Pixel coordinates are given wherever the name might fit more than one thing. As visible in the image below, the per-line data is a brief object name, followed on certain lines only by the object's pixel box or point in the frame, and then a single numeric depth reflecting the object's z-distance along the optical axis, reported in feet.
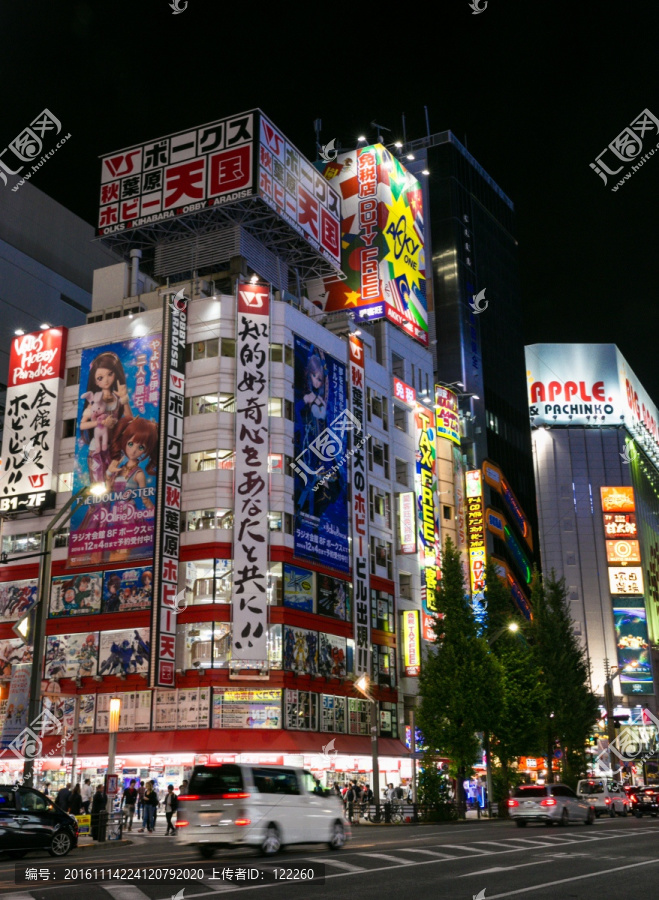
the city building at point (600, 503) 439.63
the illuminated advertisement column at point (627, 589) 430.20
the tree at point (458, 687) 150.82
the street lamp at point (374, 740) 145.48
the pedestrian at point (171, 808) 117.91
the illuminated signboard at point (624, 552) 443.73
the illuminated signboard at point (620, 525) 451.12
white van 66.39
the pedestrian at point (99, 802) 106.42
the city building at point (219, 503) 168.14
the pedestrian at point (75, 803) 112.37
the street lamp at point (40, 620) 87.15
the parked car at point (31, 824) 71.87
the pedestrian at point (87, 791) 154.51
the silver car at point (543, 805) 116.57
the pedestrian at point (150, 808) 127.85
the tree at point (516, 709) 164.86
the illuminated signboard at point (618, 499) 457.27
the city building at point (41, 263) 256.73
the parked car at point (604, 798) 151.33
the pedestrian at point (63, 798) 117.29
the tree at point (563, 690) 184.55
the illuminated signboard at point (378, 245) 242.37
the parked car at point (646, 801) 143.95
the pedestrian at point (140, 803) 142.72
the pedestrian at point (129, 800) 134.62
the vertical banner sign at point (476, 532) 251.19
